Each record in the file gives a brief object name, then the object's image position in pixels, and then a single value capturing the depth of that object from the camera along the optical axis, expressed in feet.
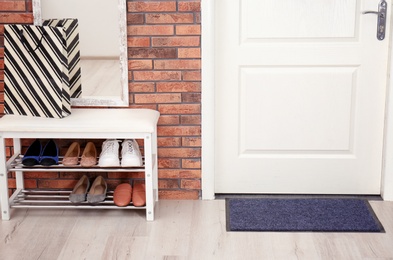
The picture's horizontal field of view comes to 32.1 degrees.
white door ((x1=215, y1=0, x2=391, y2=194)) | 11.60
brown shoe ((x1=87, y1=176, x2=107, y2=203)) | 11.37
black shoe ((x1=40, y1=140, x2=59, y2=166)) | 11.30
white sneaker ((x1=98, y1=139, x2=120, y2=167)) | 11.21
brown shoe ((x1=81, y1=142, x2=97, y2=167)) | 11.28
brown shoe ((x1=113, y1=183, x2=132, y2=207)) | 11.31
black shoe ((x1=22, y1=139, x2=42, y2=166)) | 11.28
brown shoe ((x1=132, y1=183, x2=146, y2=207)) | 11.32
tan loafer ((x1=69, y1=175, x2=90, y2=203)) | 11.41
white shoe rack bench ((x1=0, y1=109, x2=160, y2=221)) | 10.80
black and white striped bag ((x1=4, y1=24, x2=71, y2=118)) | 11.07
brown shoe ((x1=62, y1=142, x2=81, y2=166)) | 11.29
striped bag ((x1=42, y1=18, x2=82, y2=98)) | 11.47
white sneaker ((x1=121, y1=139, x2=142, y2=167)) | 11.21
